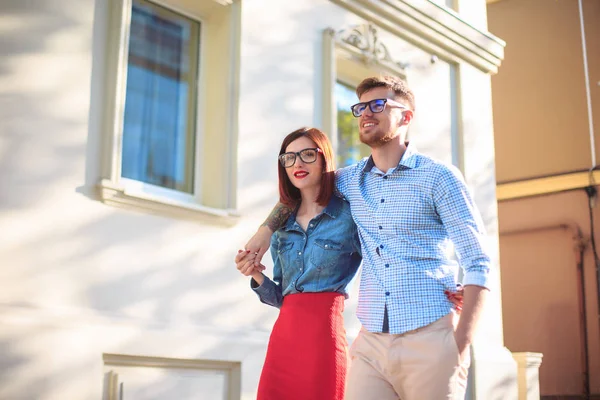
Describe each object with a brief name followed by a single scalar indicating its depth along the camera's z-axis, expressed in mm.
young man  3131
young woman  3498
